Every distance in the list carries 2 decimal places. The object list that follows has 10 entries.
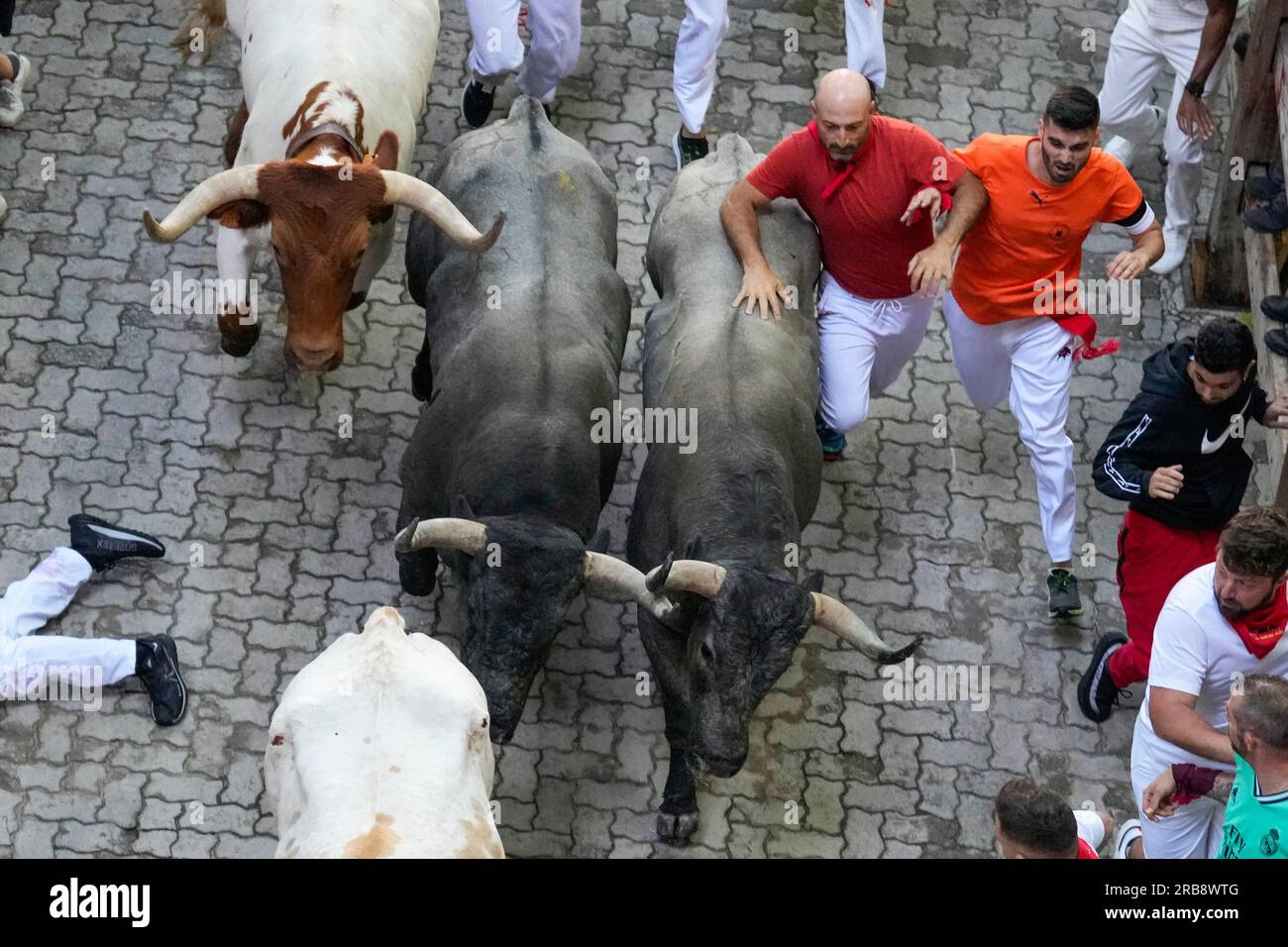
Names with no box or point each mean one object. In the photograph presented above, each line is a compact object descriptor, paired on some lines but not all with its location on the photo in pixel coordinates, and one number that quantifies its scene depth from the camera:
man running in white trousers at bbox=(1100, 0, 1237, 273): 9.66
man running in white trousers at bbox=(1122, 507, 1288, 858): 6.20
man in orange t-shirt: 8.23
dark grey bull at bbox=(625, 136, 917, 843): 6.80
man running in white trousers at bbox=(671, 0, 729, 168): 10.28
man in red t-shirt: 8.20
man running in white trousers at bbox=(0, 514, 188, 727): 7.79
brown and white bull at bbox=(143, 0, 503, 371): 7.78
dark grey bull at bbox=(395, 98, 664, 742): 6.83
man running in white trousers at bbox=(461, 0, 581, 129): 10.23
